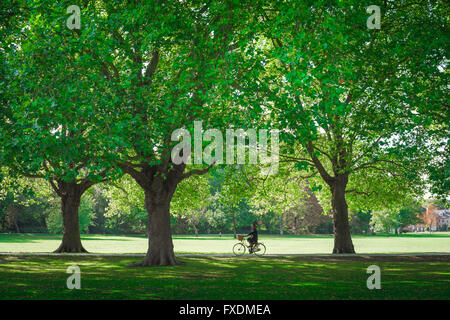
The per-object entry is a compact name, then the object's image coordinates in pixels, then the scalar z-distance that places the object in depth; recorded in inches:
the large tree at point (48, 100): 533.0
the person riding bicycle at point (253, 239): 1168.7
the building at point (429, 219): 6613.2
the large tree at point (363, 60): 567.2
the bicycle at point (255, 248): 1170.6
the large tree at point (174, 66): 605.6
